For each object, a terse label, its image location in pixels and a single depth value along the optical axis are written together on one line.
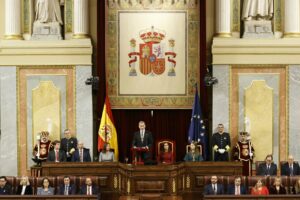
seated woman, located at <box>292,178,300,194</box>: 17.16
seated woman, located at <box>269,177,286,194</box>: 16.94
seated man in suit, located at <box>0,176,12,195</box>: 17.16
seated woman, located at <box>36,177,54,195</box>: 17.17
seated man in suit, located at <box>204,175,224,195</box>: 17.05
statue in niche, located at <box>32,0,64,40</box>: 21.47
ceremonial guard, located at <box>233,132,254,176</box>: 20.48
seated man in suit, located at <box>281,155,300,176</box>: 18.62
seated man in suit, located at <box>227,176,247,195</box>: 17.00
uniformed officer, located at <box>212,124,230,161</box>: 20.20
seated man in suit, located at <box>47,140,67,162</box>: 19.44
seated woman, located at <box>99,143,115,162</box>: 19.22
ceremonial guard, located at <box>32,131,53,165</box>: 20.45
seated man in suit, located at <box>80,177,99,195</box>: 17.20
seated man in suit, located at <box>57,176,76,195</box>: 17.20
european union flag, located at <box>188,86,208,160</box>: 20.84
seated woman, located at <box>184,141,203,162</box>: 19.19
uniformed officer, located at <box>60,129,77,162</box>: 20.47
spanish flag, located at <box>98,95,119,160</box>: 20.86
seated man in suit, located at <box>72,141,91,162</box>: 19.52
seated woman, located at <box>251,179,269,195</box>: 16.77
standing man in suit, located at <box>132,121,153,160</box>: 19.80
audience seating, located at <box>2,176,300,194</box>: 17.42
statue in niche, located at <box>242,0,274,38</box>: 21.33
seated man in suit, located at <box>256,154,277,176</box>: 18.66
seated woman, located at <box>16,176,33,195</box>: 17.27
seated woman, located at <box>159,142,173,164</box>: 19.61
